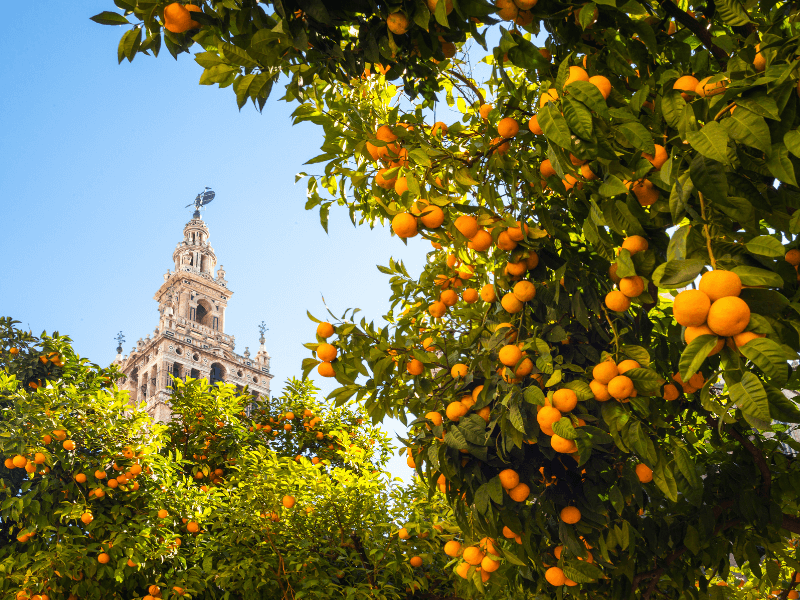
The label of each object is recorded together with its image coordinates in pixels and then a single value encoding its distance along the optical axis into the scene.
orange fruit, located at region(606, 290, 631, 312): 1.81
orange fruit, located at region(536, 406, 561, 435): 1.89
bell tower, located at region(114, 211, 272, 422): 36.16
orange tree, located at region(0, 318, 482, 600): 4.74
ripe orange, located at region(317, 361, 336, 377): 2.34
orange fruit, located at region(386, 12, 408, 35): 1.90
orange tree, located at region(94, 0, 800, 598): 1.26
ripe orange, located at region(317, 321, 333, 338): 2.39
